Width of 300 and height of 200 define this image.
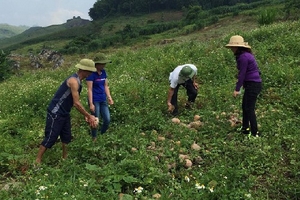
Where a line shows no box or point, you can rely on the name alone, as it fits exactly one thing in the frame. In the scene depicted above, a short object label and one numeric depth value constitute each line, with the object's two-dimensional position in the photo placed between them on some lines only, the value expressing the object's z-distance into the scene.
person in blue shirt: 6.73
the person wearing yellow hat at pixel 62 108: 5.79
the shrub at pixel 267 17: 19.83
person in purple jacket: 6.65
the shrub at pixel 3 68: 29.80
